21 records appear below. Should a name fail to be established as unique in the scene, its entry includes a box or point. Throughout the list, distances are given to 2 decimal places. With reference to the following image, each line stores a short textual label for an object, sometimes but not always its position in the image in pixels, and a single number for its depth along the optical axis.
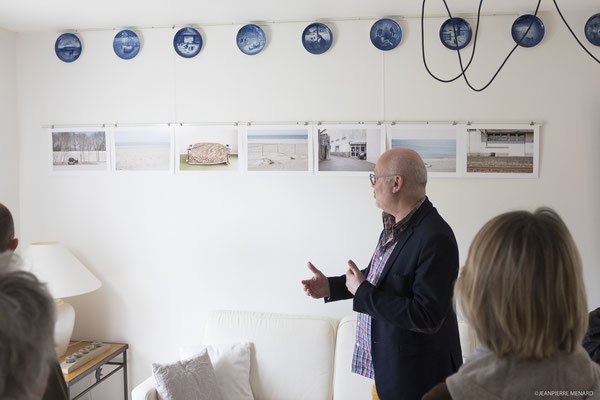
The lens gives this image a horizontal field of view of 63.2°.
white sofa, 2.74
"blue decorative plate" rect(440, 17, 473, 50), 2.90
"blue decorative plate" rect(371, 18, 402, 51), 2.94
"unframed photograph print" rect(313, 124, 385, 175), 3.00
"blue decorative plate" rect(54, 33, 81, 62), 3.21
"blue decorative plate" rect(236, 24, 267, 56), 3.04
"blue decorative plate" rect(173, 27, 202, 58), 3.09
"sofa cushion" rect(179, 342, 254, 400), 2.69
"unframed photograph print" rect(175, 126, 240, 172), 3.12
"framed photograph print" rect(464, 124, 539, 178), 2.90
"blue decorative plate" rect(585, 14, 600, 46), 2.81
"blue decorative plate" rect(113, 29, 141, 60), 3.15
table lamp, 2.85
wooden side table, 2.72
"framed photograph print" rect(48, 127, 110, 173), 3.24
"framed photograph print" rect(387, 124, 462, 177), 2.95
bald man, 1.75
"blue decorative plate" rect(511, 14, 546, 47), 2.84
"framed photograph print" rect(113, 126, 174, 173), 3.17
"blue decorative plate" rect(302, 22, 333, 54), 2.99
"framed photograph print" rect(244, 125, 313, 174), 3.06
